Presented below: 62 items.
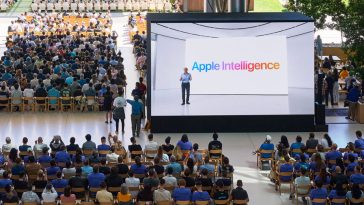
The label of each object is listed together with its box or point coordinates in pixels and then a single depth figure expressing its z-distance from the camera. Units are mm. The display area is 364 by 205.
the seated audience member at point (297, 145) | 26531
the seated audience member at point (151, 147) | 26828
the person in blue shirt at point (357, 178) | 23070
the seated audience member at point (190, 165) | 24016
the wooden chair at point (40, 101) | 34625
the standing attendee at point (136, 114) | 30938
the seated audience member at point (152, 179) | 22922
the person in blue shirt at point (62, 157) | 25031
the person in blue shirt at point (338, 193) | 22094
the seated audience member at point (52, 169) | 23922
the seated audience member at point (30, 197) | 22172
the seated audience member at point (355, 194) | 21984
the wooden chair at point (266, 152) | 26838
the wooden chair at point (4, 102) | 34531
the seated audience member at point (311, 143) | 26725
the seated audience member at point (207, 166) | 24016
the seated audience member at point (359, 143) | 26316
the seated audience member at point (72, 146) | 26500
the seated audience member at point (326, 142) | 26922
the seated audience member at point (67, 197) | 21766
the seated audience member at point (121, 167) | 23906
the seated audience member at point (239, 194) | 22250
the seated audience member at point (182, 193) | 22312
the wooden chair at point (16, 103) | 34500
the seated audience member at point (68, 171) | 24016
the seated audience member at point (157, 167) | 23984
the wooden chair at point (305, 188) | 23453
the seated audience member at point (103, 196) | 22156
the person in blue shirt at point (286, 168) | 24453
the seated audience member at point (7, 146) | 26516
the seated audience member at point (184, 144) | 26538
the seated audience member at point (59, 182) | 23014
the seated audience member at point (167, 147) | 26562
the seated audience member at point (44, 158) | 25016
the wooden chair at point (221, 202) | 22391
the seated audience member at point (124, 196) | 21891
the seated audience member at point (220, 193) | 22422
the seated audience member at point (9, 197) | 21750
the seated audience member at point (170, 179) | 23188
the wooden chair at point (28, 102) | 34625
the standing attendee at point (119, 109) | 31172
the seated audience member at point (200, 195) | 22156
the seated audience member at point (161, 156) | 25000
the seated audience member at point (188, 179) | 22844
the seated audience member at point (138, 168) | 23906
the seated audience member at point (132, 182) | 23094
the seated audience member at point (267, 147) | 26844
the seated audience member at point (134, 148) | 26766
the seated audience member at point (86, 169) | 23797
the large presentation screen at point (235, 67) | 31688
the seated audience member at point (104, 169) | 23578
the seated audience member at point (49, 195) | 22141
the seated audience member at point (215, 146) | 26734
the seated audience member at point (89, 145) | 26734
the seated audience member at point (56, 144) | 26464
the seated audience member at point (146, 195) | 22141
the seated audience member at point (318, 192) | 22219
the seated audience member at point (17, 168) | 23925
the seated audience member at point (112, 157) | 25234
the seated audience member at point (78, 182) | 22984
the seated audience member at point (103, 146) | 26391
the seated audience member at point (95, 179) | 23203
